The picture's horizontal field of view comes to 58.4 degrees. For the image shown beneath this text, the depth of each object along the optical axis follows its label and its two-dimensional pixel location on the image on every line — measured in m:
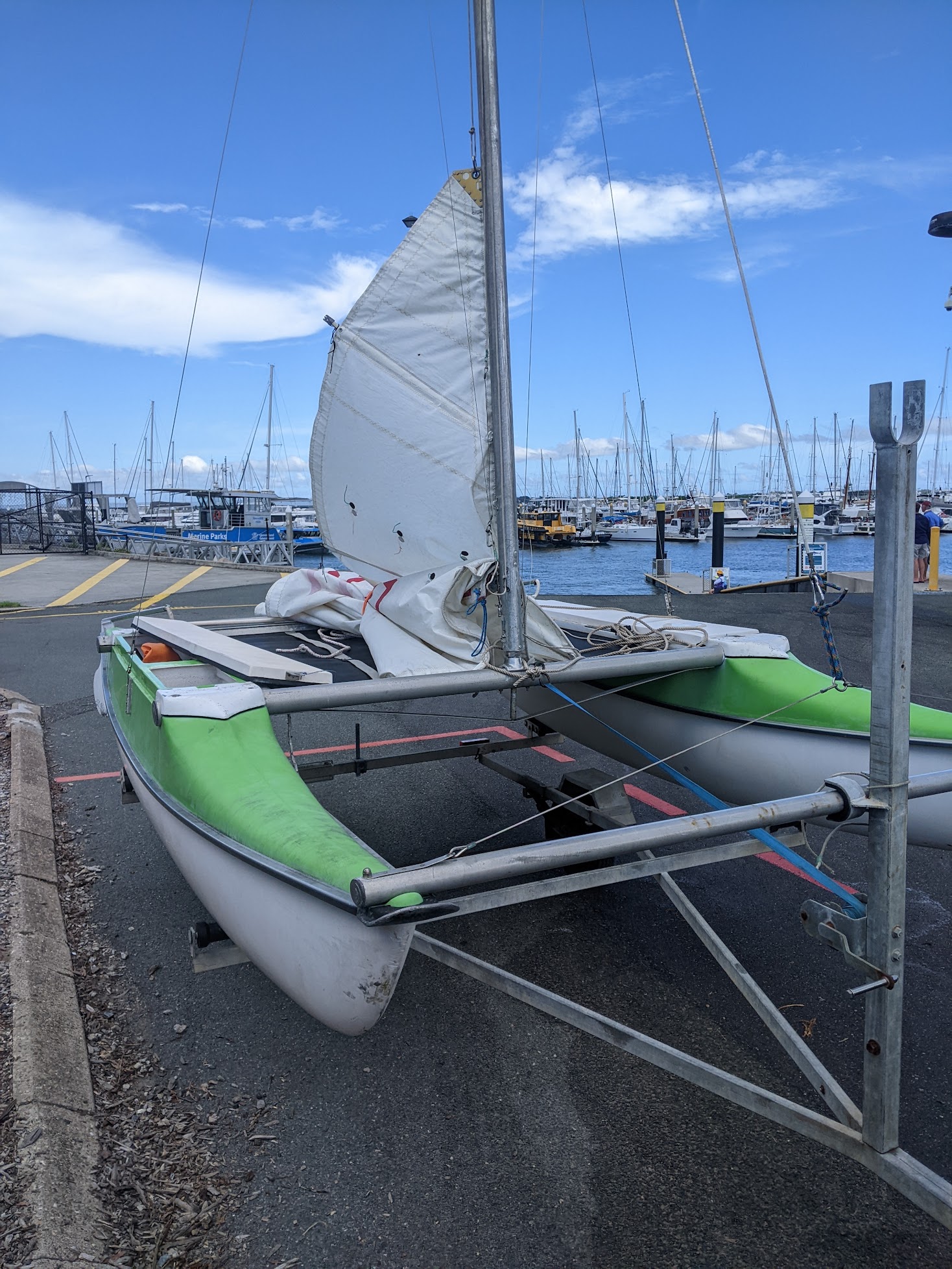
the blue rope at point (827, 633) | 3.19
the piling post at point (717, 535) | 18.20
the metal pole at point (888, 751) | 1.84
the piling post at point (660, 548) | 19.25
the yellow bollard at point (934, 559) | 15.54
